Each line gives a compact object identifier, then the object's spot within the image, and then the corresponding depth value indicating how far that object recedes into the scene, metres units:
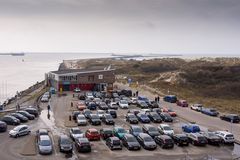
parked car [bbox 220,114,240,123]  49.91
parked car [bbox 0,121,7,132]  43.03
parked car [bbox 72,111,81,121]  50.90
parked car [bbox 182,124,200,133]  42.47
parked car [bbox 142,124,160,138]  40.09
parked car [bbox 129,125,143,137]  39.80
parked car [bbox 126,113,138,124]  48.41
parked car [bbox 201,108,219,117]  55.22
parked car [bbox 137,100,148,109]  61.69
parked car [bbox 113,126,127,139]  39.29
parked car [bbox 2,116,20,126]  47.00
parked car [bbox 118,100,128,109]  61.33
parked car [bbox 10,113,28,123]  49.09
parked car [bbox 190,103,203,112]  59.15
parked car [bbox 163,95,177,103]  69.12
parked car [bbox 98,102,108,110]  59.17
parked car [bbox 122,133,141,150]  35.03
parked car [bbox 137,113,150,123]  49.05
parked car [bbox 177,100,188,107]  64.25
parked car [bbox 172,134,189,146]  37.12
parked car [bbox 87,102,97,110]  59.58
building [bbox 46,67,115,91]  83.06
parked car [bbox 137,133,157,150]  35.28
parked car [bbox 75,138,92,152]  34.12
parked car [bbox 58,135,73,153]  33.91
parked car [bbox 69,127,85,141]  38.17
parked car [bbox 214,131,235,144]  38.09
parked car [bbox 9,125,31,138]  40.38
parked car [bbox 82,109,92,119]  51.08
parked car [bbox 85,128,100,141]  38.97
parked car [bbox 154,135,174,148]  35.84
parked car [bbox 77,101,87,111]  58.97
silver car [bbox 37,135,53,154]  33.44
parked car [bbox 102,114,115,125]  47.62
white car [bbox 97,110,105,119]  51.31
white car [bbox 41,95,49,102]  67.97
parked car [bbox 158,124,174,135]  40.99
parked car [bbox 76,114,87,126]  46.88
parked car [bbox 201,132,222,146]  37.75
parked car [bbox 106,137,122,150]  35.16
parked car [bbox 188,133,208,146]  37.19
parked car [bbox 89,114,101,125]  47.12
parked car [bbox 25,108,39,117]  53.34
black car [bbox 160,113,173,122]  50.12
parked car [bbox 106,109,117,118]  52.81
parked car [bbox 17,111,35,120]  50.94
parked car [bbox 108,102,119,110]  59.74
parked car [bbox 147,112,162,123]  49.28
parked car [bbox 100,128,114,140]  39.66
